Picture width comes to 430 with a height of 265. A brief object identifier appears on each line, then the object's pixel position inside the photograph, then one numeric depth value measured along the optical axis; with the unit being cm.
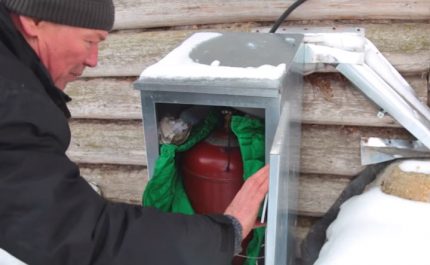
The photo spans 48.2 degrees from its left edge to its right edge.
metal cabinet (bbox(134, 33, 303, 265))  145
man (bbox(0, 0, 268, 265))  106
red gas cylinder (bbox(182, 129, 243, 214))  184
